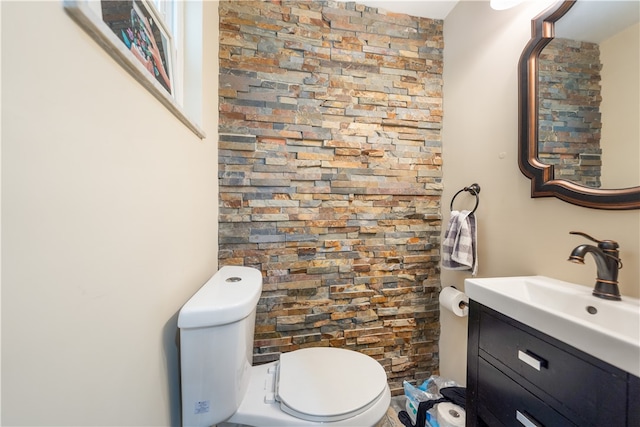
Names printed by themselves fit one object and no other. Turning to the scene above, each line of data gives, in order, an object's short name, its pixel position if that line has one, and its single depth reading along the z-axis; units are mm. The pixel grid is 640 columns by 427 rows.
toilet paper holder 1322
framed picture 390
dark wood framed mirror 768
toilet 722
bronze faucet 718
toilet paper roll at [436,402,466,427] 1061
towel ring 1257
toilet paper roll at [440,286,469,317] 1307
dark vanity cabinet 521
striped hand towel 1206
